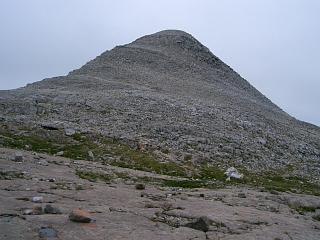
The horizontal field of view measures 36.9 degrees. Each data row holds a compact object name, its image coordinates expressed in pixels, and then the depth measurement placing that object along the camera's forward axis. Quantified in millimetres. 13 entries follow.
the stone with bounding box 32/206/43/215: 13318
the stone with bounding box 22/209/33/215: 13156
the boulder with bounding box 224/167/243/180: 31889
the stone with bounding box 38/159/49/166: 23697
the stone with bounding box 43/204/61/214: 13508
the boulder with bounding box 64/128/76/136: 35500
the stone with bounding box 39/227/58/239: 11497
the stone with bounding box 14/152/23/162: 22961
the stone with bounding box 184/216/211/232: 14016
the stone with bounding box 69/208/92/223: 12914
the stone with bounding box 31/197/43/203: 14830
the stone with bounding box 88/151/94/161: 30447
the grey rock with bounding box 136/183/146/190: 21011
